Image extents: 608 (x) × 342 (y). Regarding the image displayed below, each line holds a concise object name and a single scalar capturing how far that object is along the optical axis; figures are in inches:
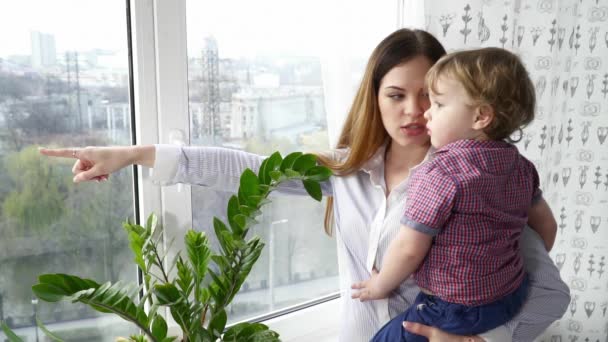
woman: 49.7
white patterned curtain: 71.9
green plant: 41.5
